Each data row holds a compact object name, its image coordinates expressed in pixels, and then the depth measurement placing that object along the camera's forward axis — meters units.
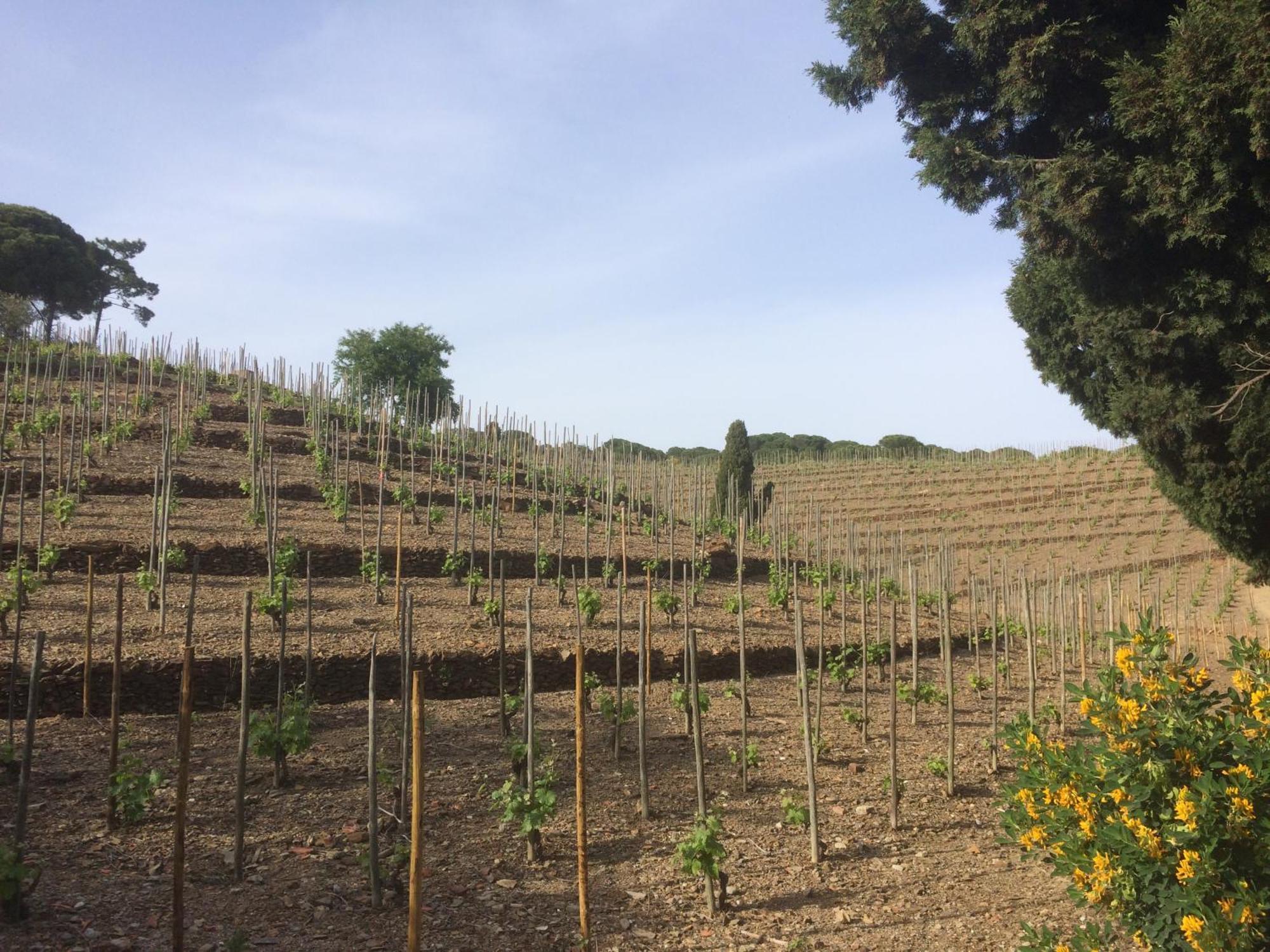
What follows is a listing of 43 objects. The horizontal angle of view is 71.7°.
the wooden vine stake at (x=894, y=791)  5.96
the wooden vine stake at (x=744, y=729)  6.49
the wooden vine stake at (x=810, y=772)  5.40
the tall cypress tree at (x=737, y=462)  22.41
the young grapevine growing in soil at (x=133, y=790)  5.36
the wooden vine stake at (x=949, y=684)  6.65
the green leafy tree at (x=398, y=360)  34.22
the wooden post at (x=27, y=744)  4.42
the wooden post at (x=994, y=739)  7.33
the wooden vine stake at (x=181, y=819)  3.97
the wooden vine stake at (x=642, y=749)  5.67
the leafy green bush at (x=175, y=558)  10.70
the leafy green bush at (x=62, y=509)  11.57
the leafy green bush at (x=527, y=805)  5.09
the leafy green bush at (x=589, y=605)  10.81
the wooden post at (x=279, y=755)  6.19
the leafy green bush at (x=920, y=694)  8.42
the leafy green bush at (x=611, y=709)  7.43
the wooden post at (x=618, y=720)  7.00
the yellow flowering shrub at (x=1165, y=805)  3.37
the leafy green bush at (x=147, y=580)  9.82
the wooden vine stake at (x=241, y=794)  4.93
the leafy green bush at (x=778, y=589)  12.74
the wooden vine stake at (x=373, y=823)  4.47
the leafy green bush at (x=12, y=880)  4.09
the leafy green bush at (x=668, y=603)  11.38
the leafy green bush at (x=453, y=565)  12.38
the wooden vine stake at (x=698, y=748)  4.78
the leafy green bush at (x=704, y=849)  4.54
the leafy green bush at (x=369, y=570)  11.93
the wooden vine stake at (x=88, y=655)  7.26
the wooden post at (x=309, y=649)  7.61
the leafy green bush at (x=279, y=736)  6.15
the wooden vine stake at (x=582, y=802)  4.22
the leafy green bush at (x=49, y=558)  10.19
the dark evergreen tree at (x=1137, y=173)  7.16
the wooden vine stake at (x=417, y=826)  3.60
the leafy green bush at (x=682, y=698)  7.14
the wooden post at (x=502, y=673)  7.64
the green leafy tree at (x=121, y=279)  38.62
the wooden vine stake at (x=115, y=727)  5.37
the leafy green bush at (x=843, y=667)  9.25
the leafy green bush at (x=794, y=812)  5.64
